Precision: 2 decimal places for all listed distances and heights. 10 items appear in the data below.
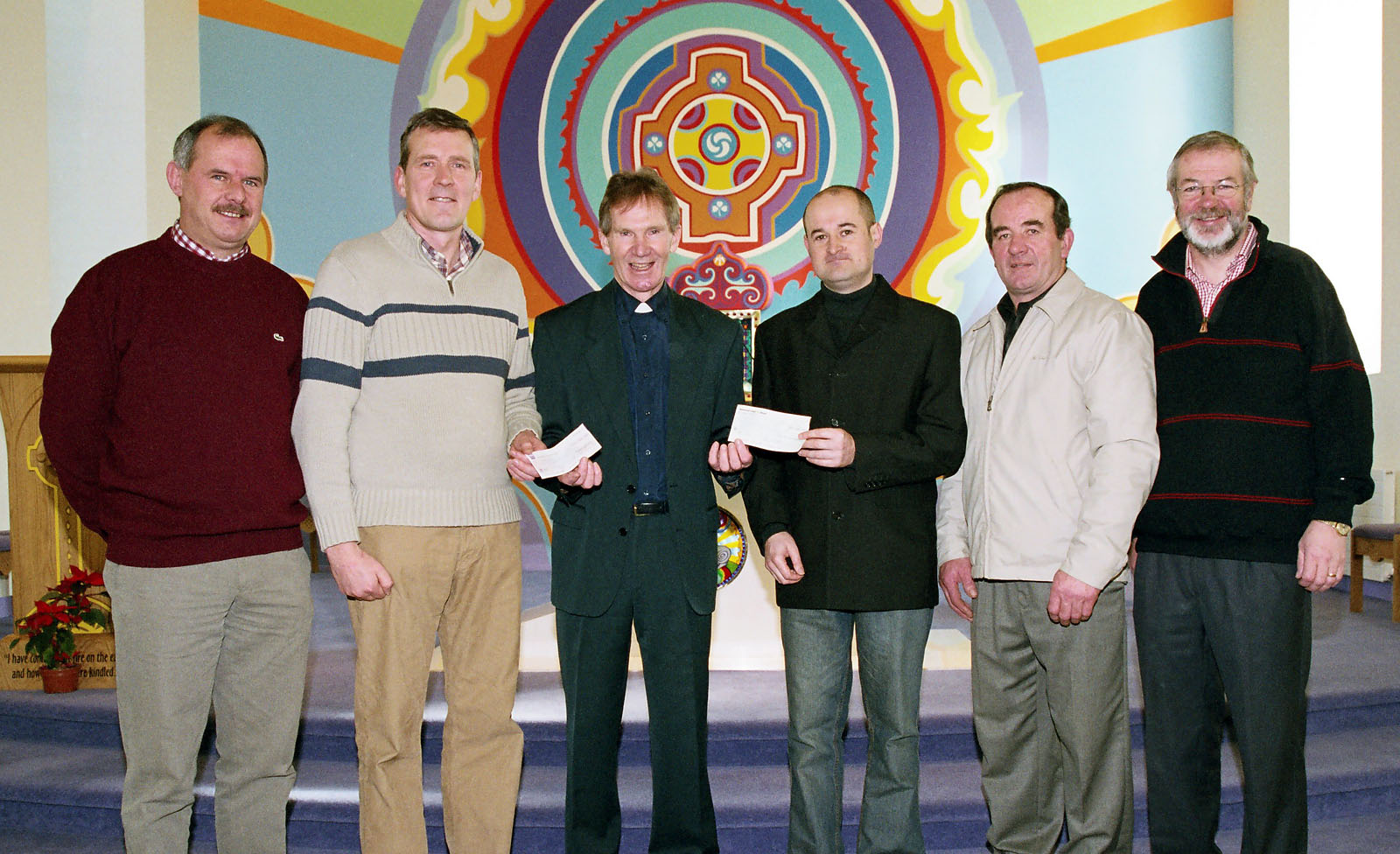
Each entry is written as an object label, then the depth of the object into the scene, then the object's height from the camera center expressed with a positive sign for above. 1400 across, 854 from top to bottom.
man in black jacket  2.26 -0.23
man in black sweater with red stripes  2.21 -0.21
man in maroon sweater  2.07 -0.14
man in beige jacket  2.23 -0.27
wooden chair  5.12 -0.73
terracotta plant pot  3.71 -0.96
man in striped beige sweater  2.12 -0.14
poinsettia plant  3.68 -0.74
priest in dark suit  2.26 -0.27
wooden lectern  3.91 -0.33
